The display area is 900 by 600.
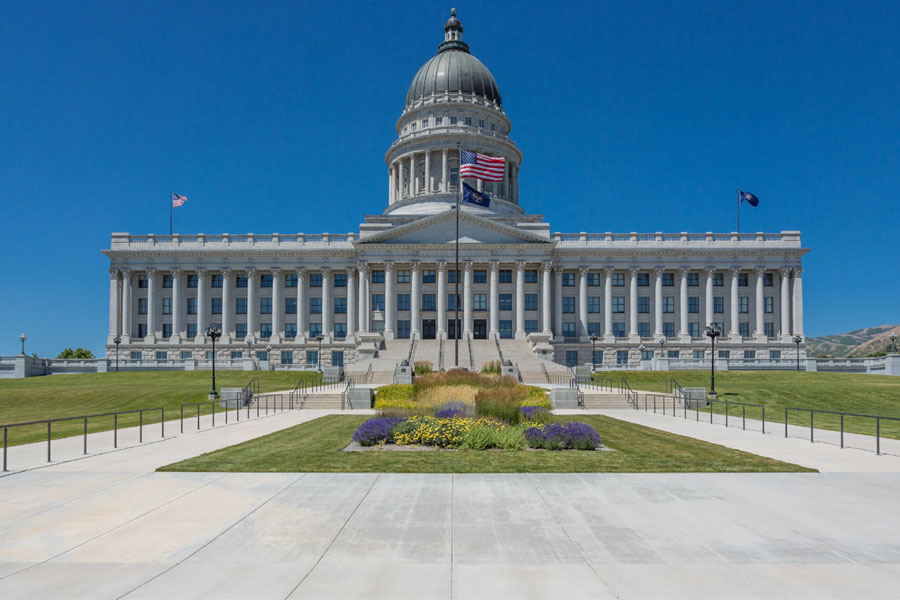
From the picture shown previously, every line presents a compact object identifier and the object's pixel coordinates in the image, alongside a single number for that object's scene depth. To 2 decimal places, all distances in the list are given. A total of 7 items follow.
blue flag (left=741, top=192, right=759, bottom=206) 67.94
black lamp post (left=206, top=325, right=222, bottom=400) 39.39
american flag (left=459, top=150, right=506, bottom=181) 51.00
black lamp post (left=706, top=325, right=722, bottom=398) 40.26
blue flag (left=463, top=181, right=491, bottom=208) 53.20
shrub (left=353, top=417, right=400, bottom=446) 17.61
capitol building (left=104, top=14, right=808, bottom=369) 74.56
